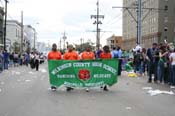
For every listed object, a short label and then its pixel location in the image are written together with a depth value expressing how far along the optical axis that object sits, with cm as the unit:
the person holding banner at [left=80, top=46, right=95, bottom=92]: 1184
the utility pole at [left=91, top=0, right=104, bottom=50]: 5437
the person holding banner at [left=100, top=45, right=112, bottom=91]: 1217
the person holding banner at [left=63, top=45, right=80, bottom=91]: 1156
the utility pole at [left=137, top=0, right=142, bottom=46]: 2828
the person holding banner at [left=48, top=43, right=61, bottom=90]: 1166
